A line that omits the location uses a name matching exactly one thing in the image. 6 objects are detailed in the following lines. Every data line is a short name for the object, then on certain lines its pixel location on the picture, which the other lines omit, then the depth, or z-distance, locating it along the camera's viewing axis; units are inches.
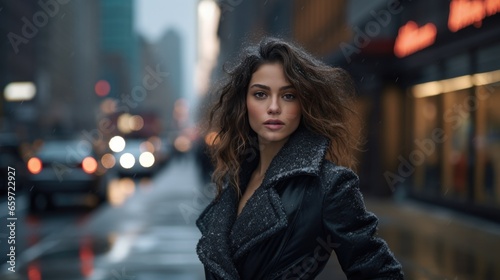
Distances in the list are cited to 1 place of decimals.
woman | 101.2
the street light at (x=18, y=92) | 2413.9
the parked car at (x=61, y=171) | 792.9
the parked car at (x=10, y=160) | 1009.5
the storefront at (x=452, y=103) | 615.8
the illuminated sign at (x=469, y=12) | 571.2
